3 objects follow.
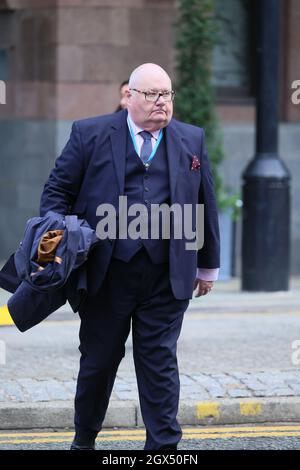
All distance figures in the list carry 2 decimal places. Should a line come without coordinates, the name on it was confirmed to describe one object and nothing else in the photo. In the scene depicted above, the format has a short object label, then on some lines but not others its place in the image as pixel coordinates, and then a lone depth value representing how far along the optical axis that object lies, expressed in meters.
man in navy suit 11.52
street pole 23.06
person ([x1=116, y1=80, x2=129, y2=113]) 17.51
